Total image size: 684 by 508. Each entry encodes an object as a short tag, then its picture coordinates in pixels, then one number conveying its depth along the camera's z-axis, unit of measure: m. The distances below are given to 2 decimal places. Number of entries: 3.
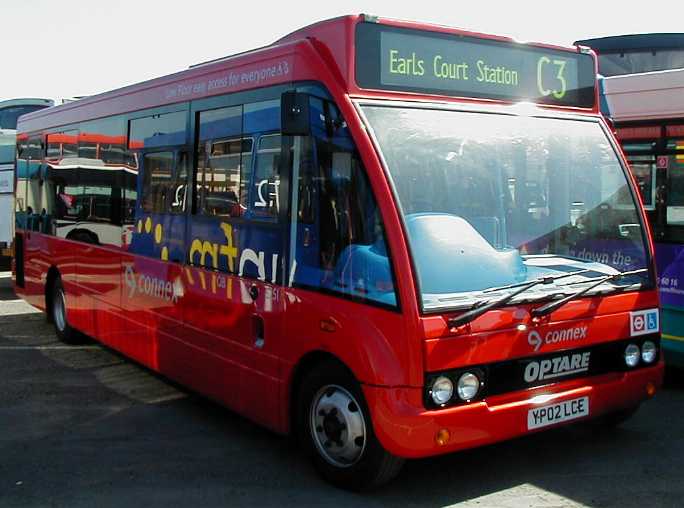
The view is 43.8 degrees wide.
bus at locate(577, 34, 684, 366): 7.18
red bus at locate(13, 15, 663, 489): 4.53
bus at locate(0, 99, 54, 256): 16.09
